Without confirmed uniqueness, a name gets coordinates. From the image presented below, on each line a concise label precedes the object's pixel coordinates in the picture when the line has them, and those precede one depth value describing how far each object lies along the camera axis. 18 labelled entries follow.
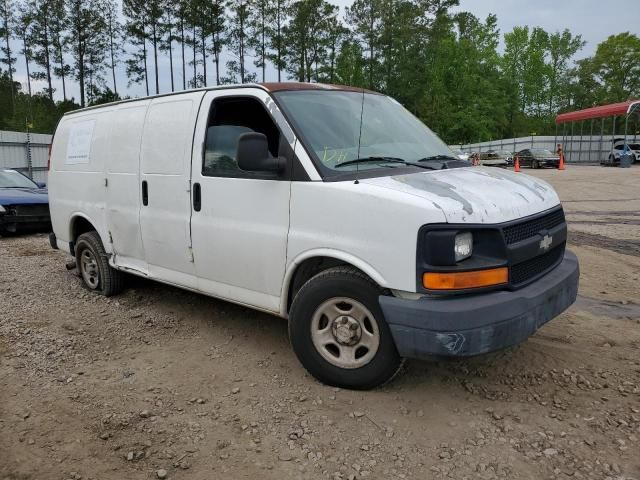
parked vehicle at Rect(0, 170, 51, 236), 9.83
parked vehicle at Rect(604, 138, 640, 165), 34.75
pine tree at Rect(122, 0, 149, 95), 47.84
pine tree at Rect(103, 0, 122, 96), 48.12
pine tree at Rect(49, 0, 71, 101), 47.00
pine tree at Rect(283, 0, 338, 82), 47.81
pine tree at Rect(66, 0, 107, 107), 47.38
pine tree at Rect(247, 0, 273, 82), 48.50
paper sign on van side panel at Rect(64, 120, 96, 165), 5.64
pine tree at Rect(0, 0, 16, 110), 47.59
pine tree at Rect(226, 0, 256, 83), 48.50
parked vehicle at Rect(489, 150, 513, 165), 37.72
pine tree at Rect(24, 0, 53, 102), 47.22
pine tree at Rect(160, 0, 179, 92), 48.12
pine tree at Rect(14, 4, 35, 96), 47.56
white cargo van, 3.10
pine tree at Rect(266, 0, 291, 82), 47.93
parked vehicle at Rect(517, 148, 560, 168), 34.00
